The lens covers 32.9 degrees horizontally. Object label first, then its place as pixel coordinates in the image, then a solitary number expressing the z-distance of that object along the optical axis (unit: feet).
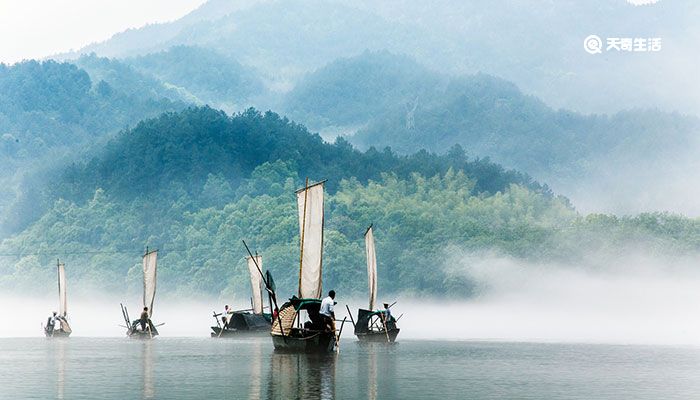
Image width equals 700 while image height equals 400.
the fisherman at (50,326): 364.99
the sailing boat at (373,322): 297.53
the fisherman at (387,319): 297.94
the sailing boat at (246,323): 362.12
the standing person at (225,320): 365.77
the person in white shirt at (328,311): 206.90
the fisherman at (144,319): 333.95
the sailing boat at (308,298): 214.69
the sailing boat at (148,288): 346.95
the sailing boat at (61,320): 365.61
